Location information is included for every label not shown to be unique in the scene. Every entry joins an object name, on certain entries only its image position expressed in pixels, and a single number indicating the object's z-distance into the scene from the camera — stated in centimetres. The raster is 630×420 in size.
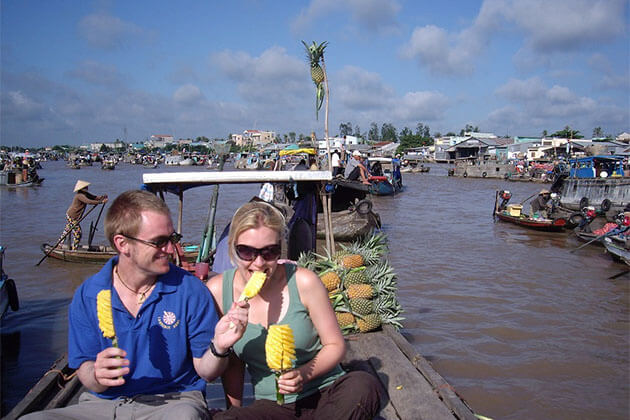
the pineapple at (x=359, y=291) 456
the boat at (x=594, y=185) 2037
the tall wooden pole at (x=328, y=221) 583
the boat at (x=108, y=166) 6241
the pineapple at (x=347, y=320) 450
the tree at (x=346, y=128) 13988
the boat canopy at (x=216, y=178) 501
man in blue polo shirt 225
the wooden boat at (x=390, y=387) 318
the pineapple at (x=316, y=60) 711
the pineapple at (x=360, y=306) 451
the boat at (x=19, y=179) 3166
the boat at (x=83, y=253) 1053
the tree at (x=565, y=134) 7034
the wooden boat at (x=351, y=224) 1314
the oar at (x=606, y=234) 1224
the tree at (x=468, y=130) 12580
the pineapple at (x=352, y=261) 500
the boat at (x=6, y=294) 626
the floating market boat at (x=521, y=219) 1611
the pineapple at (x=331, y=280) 462
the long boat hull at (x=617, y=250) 1088
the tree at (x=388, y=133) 14060
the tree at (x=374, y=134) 15538
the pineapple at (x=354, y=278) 472
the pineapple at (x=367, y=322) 452
